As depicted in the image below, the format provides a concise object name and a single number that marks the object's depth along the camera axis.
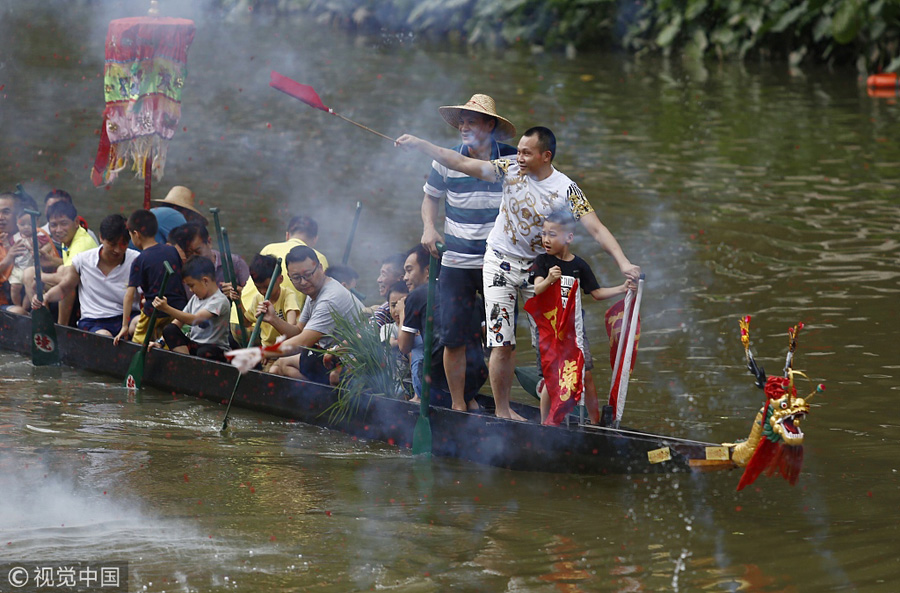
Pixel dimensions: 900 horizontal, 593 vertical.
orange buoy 40.69
